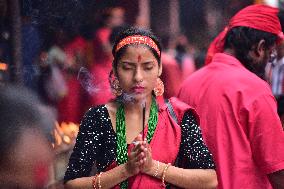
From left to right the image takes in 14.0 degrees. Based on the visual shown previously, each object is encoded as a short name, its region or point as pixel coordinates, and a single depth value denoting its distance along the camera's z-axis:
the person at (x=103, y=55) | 7.43
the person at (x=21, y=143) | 3.04
